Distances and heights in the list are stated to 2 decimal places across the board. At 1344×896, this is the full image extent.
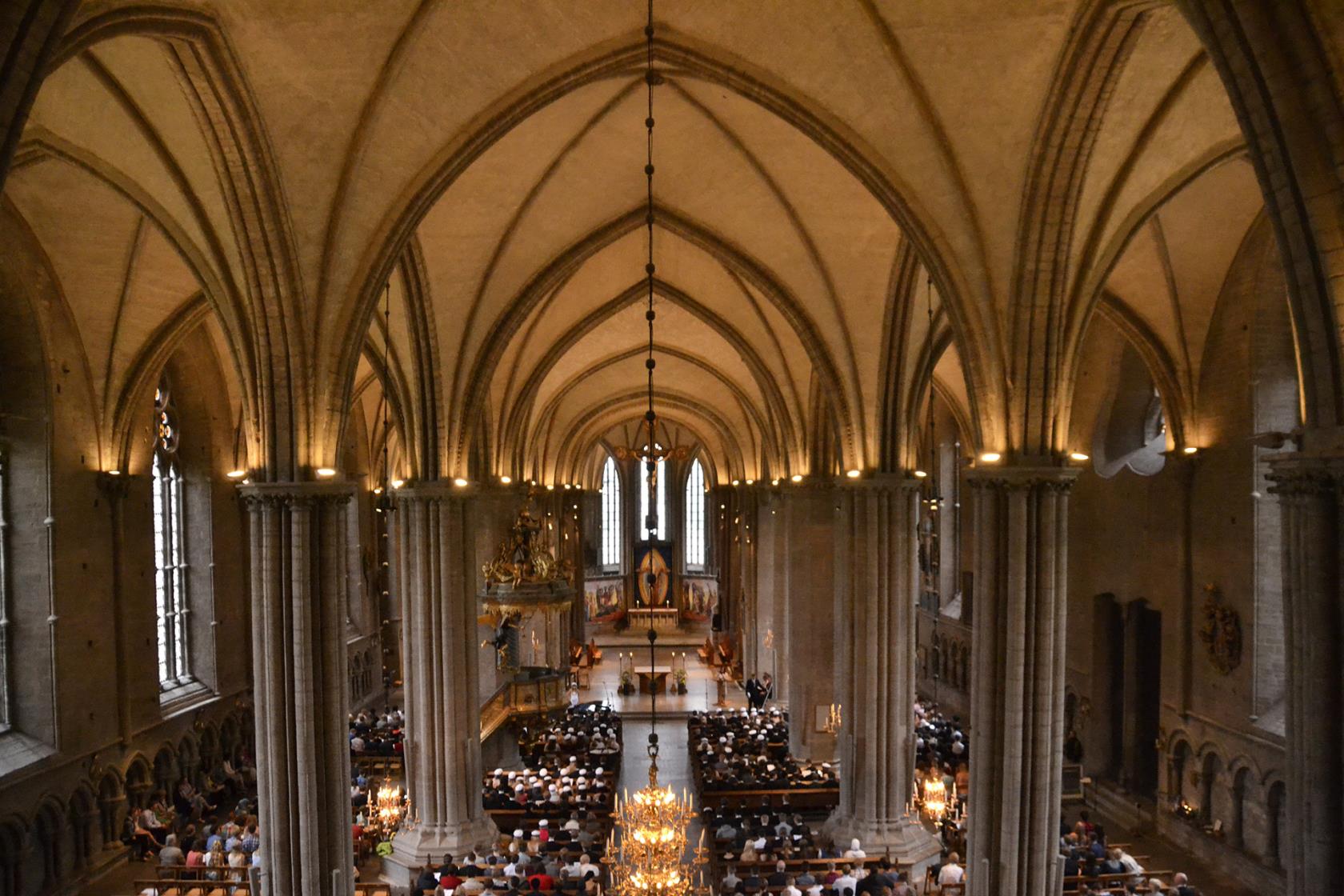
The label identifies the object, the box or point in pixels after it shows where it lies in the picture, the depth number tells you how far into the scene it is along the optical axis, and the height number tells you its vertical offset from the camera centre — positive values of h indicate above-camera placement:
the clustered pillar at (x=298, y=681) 12.43 -3.01
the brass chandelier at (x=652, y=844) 12.20 -5.11
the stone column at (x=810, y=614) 26.44 -4.91
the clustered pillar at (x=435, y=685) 18.95 -4.71
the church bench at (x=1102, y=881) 15.34 -6.94
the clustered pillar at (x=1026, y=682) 12.40 -3.11
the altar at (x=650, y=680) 39.22 -9.81
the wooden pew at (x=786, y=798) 22.80 -8.28
